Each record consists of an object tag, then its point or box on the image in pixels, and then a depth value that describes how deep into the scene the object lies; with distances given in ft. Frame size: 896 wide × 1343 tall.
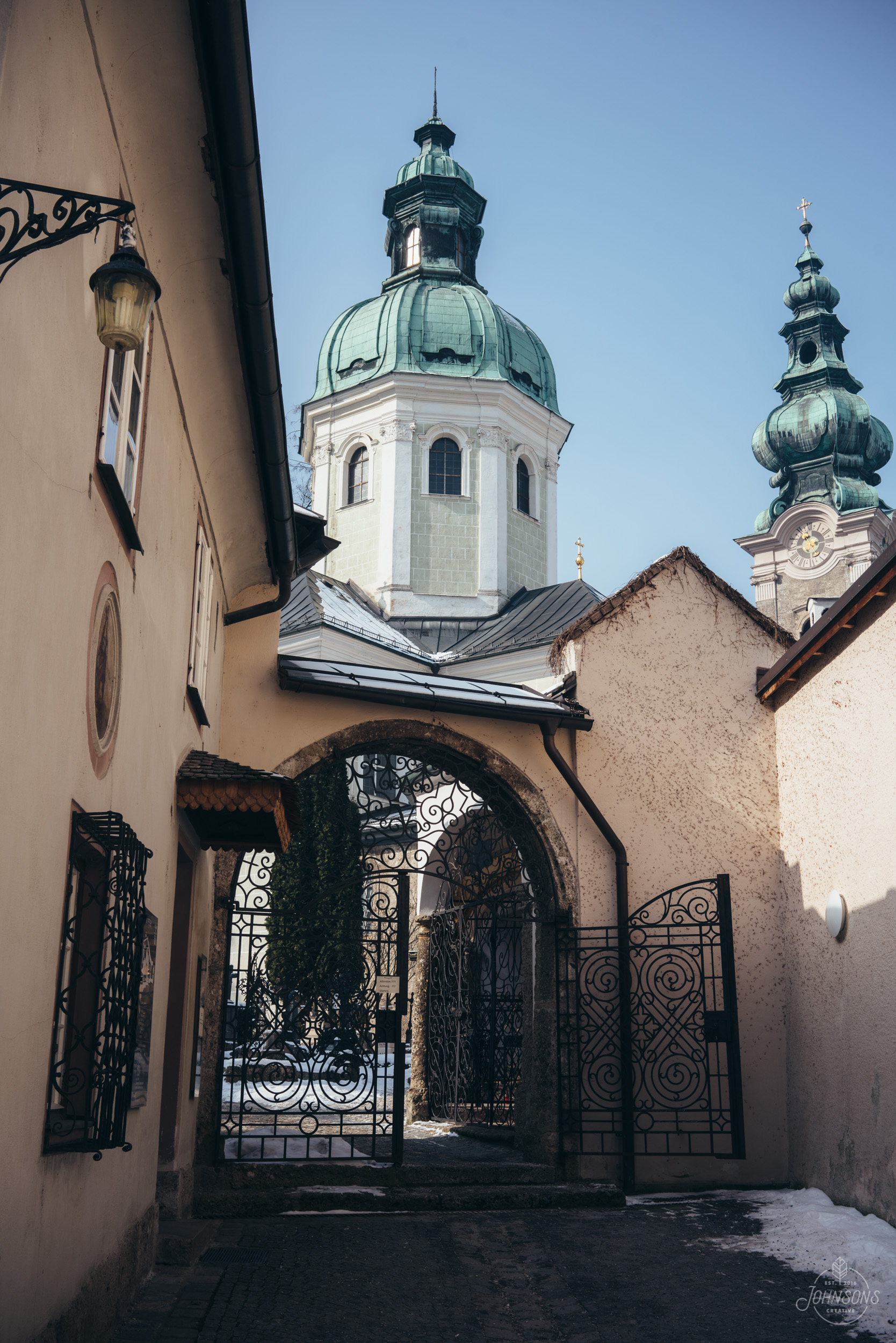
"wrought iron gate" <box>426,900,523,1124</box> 40.93
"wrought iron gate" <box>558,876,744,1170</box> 31.35
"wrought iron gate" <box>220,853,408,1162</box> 30.12
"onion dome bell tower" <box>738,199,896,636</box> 161.68
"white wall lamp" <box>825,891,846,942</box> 29.09
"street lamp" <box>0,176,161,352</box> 10.46
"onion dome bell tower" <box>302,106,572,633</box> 103.65
